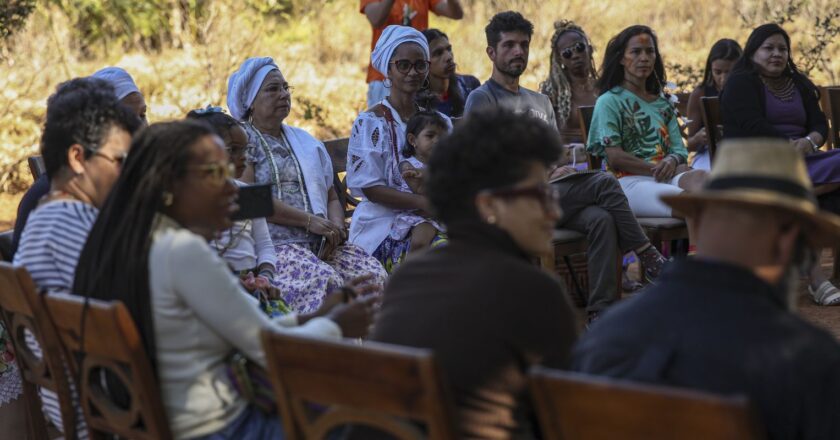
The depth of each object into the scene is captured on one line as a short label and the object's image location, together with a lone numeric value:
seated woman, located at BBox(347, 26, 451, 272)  5.69
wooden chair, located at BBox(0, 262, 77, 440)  3.19
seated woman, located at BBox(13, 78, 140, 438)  3.33
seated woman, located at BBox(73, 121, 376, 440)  2.86
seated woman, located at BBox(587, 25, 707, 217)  6.46
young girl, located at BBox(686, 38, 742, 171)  8.25
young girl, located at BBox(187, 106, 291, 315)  4.77
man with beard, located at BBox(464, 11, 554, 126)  6.53
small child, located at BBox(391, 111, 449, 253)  5.61
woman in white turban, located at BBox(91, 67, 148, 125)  5.77
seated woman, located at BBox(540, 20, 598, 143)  7.67
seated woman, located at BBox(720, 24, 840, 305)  6.82
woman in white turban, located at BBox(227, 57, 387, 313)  5.19
